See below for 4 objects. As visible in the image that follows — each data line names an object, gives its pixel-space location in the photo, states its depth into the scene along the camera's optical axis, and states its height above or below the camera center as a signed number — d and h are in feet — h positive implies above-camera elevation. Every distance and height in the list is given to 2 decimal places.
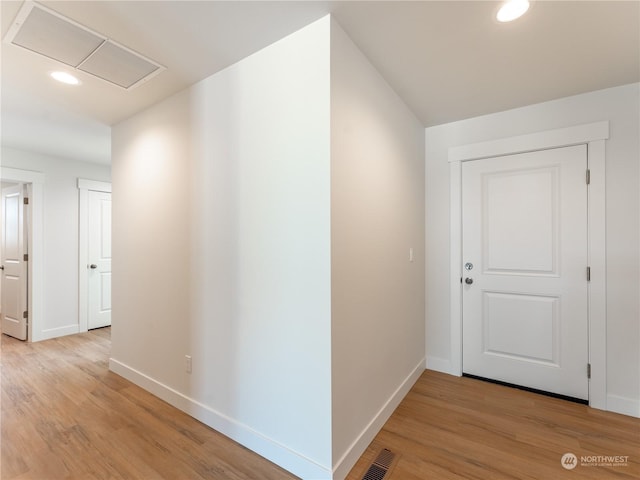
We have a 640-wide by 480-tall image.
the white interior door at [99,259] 14.34 -0.95
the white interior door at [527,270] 7.88 -0.88
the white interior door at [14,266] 12.69 -1.13
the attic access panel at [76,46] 5.09 +3.79
